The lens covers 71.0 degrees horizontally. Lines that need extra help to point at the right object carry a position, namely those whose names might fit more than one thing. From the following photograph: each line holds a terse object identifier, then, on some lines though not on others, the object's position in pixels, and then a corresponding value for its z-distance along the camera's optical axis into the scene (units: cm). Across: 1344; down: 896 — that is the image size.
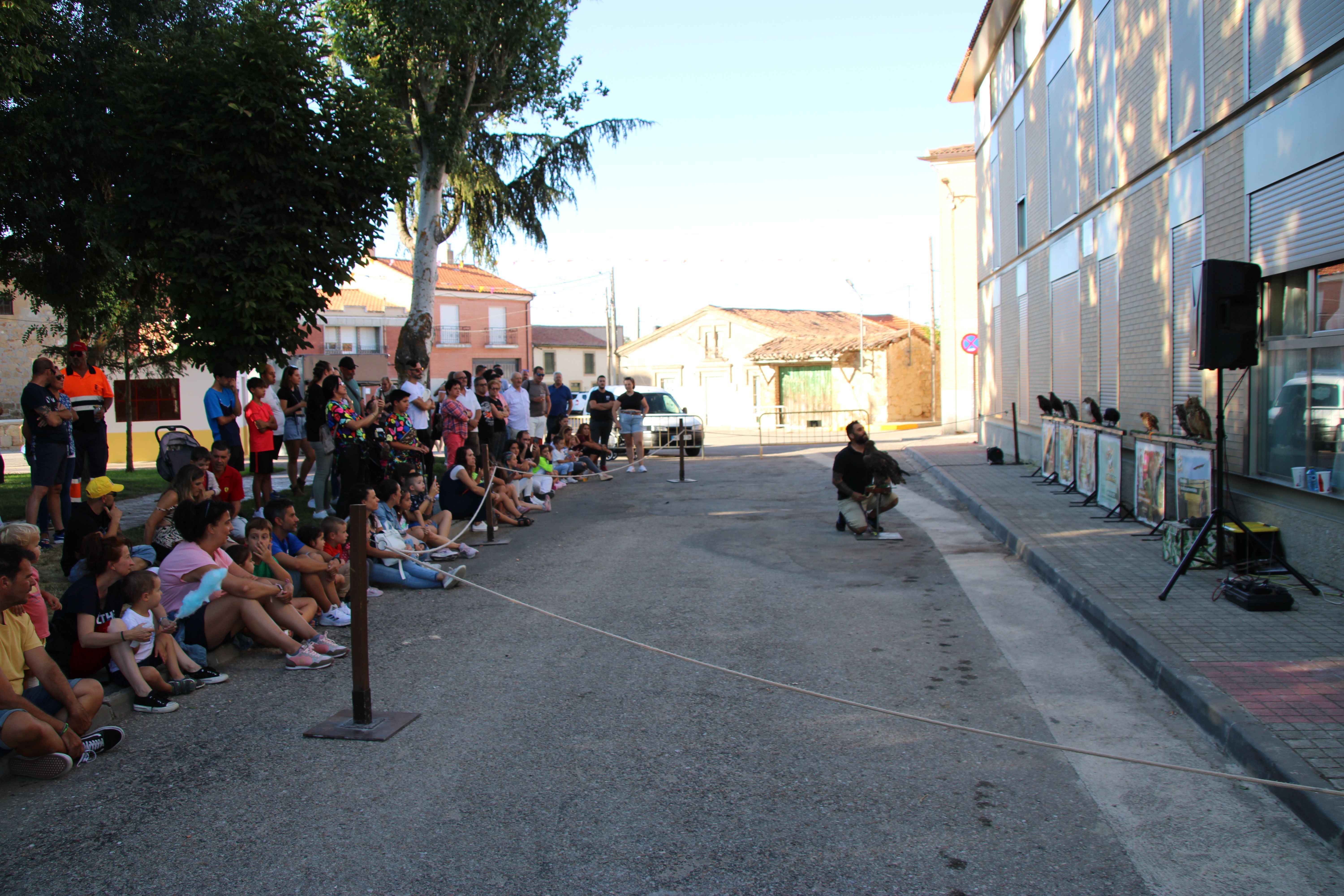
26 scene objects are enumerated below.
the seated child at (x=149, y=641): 535
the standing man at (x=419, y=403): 1234
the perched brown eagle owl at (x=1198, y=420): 940
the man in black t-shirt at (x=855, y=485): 1159
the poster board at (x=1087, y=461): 1252
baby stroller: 936
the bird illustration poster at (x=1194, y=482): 888
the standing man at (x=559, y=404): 1969
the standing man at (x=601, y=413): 1928
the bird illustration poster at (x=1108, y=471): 1152
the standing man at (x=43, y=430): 840
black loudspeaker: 738
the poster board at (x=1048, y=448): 1520
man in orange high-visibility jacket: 954
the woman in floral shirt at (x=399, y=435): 1101
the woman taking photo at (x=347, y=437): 1034
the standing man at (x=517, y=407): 1577
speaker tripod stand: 721
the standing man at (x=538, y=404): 1856
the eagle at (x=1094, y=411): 1331
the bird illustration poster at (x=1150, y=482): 1004
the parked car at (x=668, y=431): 2359
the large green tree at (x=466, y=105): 1686
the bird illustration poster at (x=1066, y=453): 1398
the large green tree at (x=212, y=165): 964
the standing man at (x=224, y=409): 995
